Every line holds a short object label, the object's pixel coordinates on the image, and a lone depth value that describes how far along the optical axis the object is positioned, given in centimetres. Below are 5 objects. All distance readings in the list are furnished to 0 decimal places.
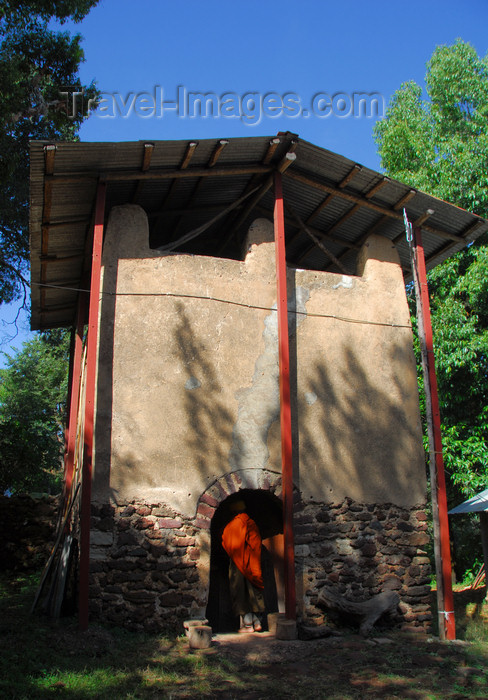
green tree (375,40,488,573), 1384
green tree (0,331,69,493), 1356
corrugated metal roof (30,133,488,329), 822
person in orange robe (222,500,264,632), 821
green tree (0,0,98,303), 1262
